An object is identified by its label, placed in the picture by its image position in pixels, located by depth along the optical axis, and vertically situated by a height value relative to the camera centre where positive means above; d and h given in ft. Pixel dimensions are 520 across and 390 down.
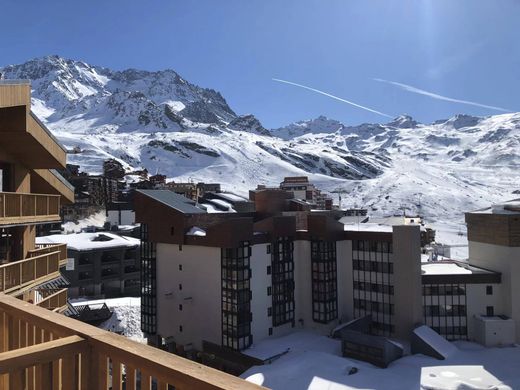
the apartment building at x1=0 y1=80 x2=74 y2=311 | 40.32 +0.95
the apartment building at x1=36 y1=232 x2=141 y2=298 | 160.56 -24.06
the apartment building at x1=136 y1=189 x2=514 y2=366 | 103.76 -21.98
